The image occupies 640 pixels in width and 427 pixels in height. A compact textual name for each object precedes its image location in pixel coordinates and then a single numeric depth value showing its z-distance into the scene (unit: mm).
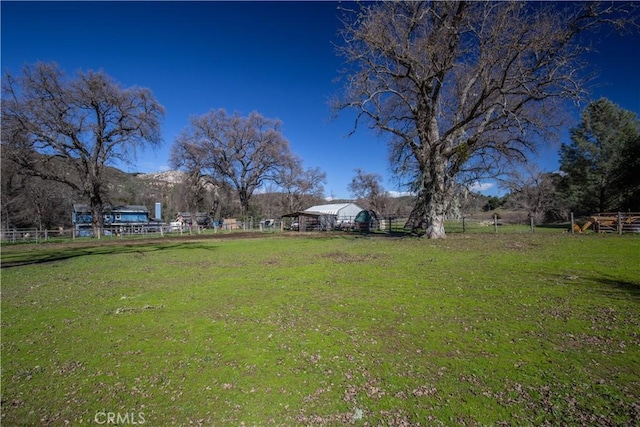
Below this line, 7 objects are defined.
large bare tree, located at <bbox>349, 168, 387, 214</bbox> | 65250
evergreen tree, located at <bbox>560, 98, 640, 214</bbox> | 30430
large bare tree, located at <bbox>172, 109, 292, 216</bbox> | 45281
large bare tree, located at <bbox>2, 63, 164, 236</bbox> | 27250
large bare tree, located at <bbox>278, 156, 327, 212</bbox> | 60459
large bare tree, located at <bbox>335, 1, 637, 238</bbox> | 13992
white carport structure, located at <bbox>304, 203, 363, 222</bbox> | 47438
